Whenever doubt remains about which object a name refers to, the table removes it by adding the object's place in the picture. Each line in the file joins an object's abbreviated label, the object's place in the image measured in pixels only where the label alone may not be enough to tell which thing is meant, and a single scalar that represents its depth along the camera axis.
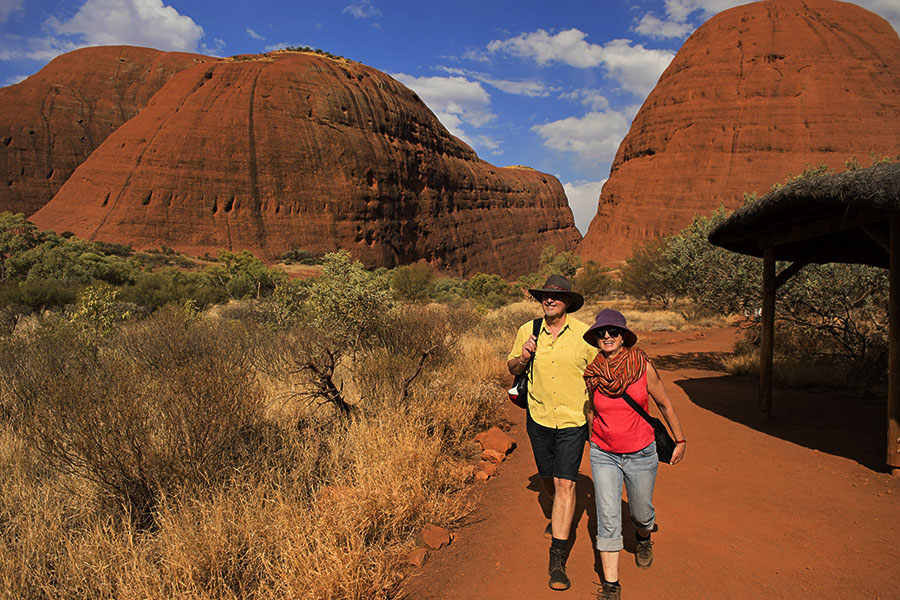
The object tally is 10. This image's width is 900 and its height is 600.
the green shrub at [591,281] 29.12
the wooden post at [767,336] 6.71
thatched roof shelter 4.61
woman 2.80
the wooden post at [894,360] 4.60
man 3.08
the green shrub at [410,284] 19.30
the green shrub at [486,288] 26.58
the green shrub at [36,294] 12.22
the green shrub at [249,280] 21.02
